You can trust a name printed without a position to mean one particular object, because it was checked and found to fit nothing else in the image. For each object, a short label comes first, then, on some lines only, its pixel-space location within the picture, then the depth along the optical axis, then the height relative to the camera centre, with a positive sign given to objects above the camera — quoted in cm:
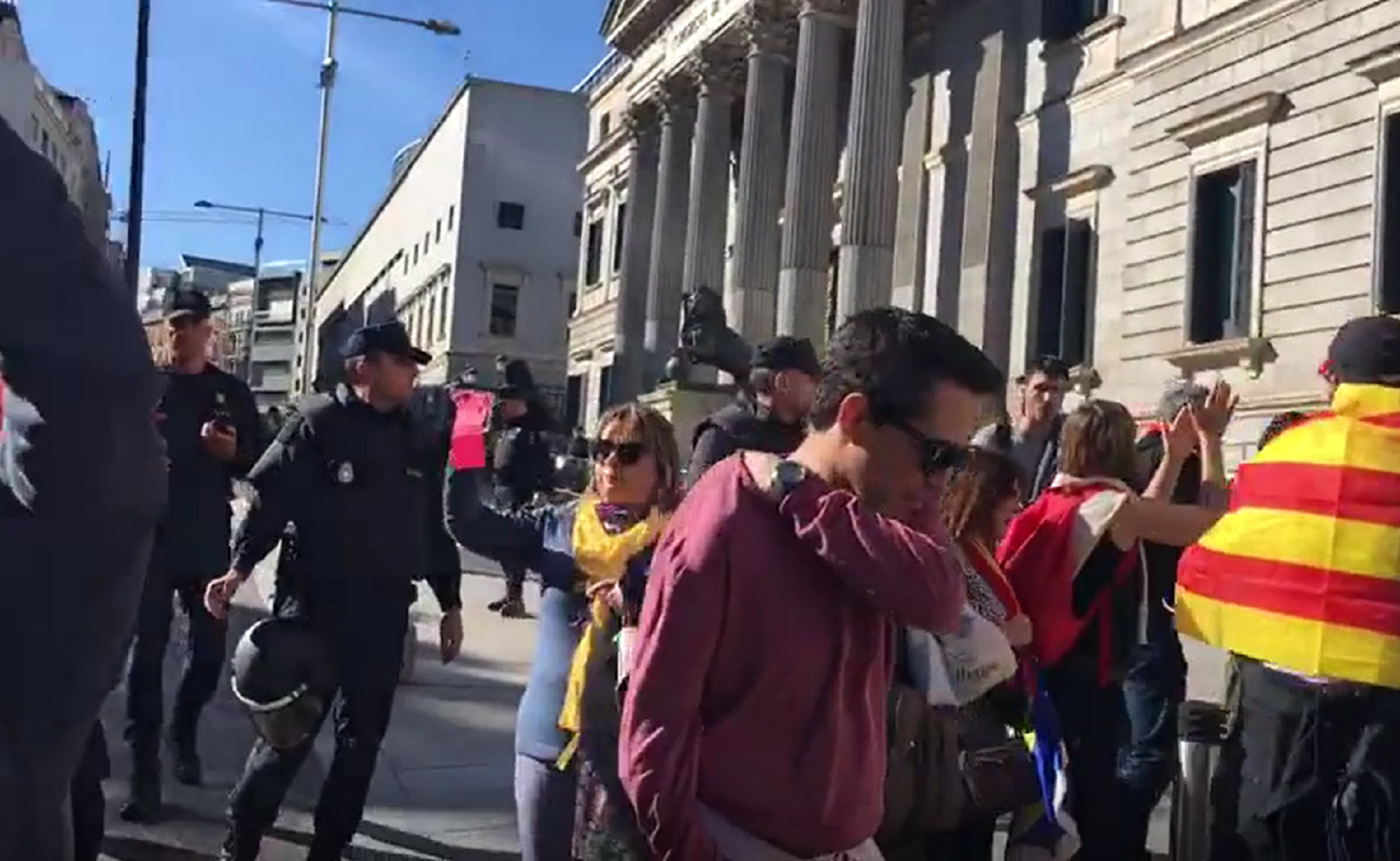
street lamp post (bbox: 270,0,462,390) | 4834 +1104
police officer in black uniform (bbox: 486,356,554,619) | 1146 +12
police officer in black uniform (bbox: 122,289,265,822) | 620 -12
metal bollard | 519 -92
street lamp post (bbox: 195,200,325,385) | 6328 +940
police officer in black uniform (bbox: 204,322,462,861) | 488 -32
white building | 6494 +1074
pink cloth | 513 +9
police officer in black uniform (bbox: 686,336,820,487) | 553 +27
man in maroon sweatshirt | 222 -23
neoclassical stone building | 1739 +532
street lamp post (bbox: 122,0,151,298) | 1455 +307
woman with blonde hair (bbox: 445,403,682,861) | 367 -36
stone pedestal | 2194 +112
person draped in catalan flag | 361 -25
